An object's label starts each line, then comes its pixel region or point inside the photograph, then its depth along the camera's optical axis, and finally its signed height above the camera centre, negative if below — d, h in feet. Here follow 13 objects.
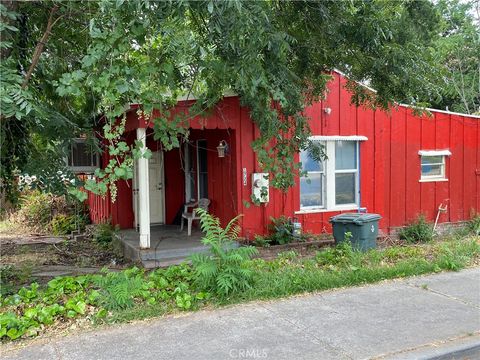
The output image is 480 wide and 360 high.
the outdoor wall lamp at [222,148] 31.55 +1.12
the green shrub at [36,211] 48.06 -4.59
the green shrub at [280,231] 31.36 -4.58
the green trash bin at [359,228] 28.40 -4.13
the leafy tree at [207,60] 14.58 +4.19
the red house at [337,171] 31.65 -0.69
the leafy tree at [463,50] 54.49 +13.25
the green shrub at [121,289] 17.03 -4.72
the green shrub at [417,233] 35.55 -5.54
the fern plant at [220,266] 18.19 -4.04
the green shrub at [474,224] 37.99 -5.46
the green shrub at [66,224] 44.35 -5.49
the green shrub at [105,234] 36.11 -5.31
